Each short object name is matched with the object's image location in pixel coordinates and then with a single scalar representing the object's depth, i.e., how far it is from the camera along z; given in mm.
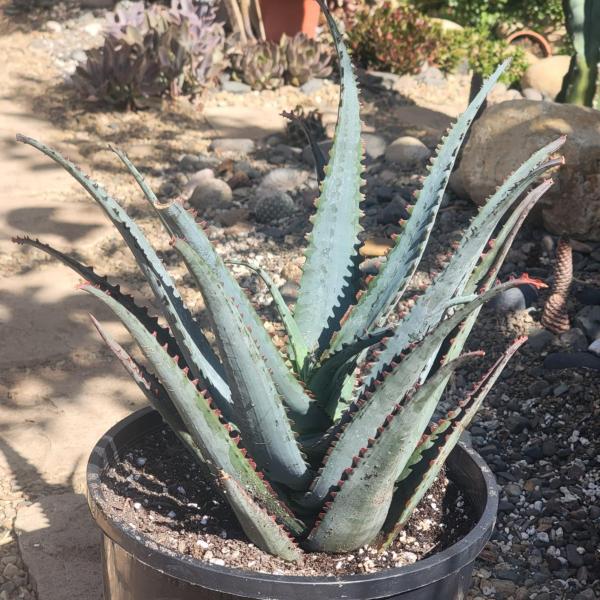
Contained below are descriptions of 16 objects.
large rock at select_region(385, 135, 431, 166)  5184
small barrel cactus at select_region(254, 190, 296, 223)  4738
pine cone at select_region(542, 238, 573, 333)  3447
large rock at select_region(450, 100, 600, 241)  4125
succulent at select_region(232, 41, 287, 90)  6742
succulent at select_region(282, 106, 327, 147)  5645
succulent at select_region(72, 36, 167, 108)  6062
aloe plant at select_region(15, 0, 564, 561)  1543
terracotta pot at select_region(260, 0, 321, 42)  7301
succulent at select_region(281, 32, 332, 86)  6844
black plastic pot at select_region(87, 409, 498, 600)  1510
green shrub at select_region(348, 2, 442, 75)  7137
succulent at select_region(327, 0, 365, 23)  7879
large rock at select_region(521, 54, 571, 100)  7203
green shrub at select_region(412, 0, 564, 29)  8594
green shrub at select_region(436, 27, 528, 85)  7477
